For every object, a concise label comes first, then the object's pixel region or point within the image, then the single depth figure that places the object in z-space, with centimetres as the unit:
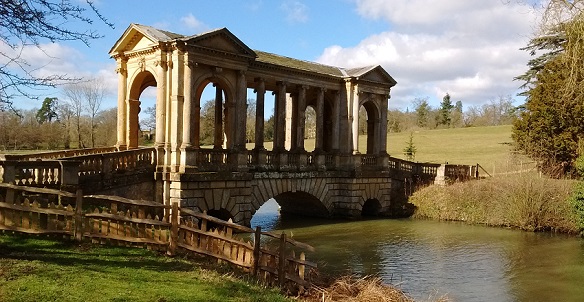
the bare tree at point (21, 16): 780
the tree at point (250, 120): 5988
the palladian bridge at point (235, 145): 1791
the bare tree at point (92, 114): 4681
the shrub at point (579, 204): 2197
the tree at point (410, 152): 4491
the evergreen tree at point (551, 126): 2973
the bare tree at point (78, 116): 4416
